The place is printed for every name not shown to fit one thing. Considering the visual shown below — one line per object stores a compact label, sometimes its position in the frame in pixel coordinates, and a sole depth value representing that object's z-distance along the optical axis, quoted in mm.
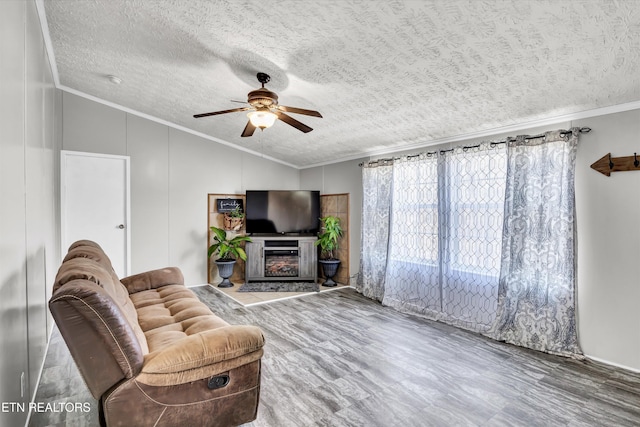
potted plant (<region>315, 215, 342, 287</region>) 5328
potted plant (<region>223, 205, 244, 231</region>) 5633
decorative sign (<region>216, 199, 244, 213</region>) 5621
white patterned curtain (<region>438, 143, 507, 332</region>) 3370
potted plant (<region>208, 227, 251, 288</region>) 5277
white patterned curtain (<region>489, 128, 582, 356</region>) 2830
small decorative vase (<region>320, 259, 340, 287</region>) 5375
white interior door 4324
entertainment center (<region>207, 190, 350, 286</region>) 5492
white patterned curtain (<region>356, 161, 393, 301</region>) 4551
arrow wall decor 2547
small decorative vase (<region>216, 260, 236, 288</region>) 5285
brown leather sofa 1393
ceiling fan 2521
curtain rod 2797
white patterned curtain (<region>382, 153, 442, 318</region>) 3961
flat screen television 5684
